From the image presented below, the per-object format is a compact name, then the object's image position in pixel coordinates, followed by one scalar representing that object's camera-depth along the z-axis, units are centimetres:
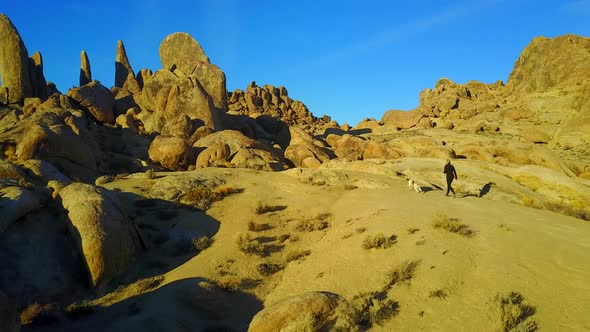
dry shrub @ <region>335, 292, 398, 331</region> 861
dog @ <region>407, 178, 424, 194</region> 1972
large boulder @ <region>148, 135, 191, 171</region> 2945
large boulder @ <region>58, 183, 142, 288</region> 1151
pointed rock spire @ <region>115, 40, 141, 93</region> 7719
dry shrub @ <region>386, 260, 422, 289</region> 1027
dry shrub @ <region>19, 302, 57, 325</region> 902
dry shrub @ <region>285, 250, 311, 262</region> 1334
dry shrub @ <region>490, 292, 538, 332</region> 770
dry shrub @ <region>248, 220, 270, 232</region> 1580
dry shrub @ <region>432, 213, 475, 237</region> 1267
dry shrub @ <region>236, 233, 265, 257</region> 1384
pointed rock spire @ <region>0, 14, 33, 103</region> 4484
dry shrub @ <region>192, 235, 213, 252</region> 1428
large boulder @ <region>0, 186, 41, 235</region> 1114
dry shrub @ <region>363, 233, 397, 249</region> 1242
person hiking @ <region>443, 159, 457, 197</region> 1888
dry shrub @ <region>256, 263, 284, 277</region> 1252
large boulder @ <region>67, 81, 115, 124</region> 4481
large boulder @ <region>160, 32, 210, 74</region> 6353
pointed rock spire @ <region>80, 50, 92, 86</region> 7529
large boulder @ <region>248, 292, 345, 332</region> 854
